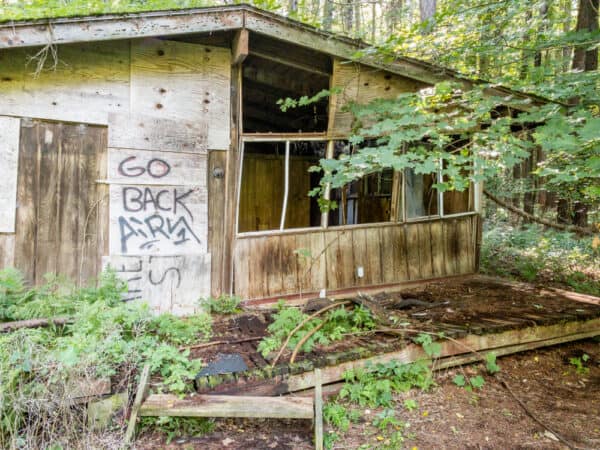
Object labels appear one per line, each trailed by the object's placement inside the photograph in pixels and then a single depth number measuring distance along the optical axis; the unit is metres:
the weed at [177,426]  2.96
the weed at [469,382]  3.88
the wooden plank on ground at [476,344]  3.53
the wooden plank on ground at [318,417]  2.83
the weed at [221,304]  4.71
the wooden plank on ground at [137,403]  2.72
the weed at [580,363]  4.38
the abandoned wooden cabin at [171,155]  4.04
